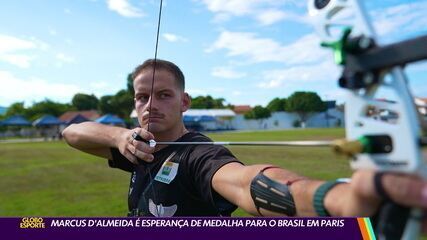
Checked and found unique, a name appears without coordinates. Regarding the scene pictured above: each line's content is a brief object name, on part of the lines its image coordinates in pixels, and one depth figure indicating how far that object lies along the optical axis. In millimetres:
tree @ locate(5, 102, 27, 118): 71125
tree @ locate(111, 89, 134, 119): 44047
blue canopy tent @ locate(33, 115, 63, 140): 56562
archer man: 1135
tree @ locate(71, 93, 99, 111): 65688
